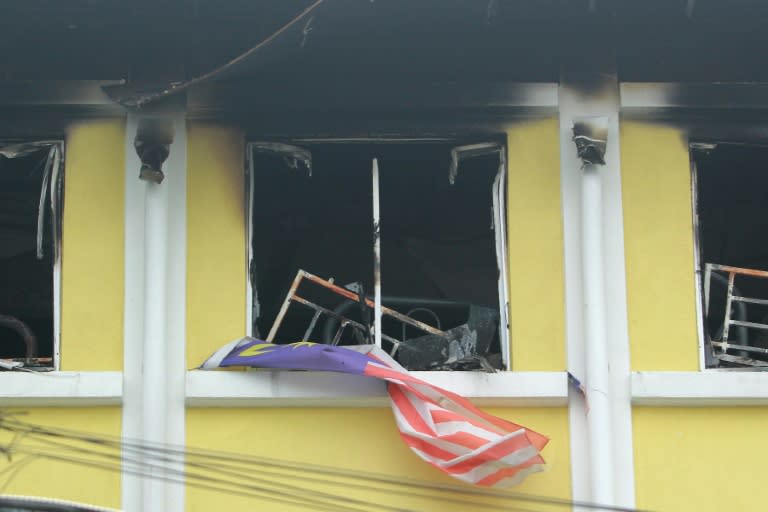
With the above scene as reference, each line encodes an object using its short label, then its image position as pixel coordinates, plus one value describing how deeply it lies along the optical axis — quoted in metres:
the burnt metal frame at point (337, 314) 15.27
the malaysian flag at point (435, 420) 13.35
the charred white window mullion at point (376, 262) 15.09
